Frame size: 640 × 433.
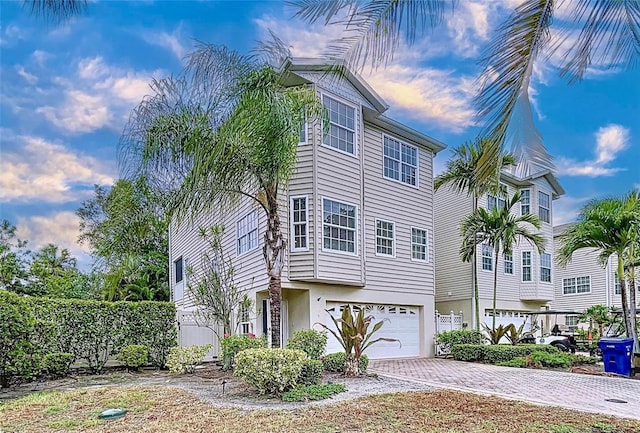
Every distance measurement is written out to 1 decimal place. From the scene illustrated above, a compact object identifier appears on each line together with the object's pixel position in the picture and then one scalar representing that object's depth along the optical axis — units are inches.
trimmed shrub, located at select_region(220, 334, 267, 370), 440.5
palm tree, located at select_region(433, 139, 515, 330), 680.4
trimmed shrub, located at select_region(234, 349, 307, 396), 325.1
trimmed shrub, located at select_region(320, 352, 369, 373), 453.1
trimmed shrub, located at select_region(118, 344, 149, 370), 491.8
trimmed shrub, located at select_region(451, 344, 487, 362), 606.9
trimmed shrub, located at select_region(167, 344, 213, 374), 469.4
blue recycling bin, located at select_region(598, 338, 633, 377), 487.8
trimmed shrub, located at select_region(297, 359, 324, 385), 348.5
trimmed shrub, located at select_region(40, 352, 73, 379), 445.4
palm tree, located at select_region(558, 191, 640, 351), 491.8
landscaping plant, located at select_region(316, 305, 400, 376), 429.4
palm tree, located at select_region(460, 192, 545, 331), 676.7
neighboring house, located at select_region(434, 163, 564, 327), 836.0
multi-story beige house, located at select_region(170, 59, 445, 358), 553.6
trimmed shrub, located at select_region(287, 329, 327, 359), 432.8
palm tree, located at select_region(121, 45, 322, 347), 400.8
